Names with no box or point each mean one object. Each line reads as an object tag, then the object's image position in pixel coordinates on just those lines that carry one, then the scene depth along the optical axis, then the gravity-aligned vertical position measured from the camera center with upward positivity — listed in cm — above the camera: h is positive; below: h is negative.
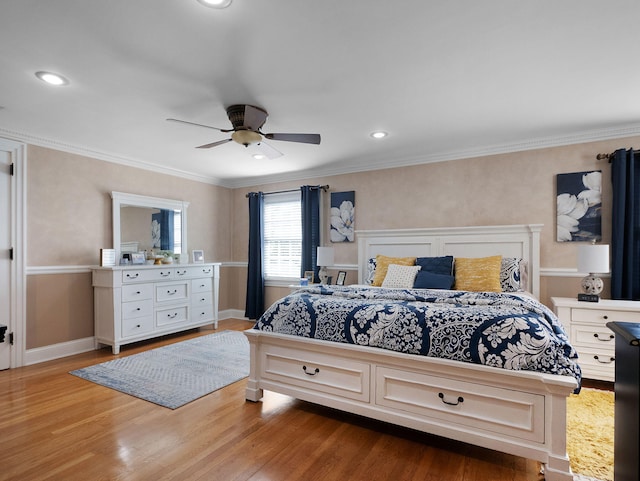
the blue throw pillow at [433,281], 352 -42
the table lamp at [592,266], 314 -23
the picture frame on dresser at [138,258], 453 -26
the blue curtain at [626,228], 331 +12
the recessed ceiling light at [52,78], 239 +111
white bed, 179 -93
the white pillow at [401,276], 370 -40
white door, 353 -15
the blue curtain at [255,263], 569 -40
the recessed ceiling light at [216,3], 169 +114
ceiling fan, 289 +96
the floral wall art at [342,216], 497 +34
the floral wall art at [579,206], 355 +35
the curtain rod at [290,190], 515 +76
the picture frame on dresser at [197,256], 535 -27
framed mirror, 448 +20
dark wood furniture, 107 -54
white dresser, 404 -80
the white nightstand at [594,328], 301 -78
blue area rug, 290 -128
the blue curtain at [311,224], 517 +22
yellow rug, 191 -124
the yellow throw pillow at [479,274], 343 -35
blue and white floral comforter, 185 -53
